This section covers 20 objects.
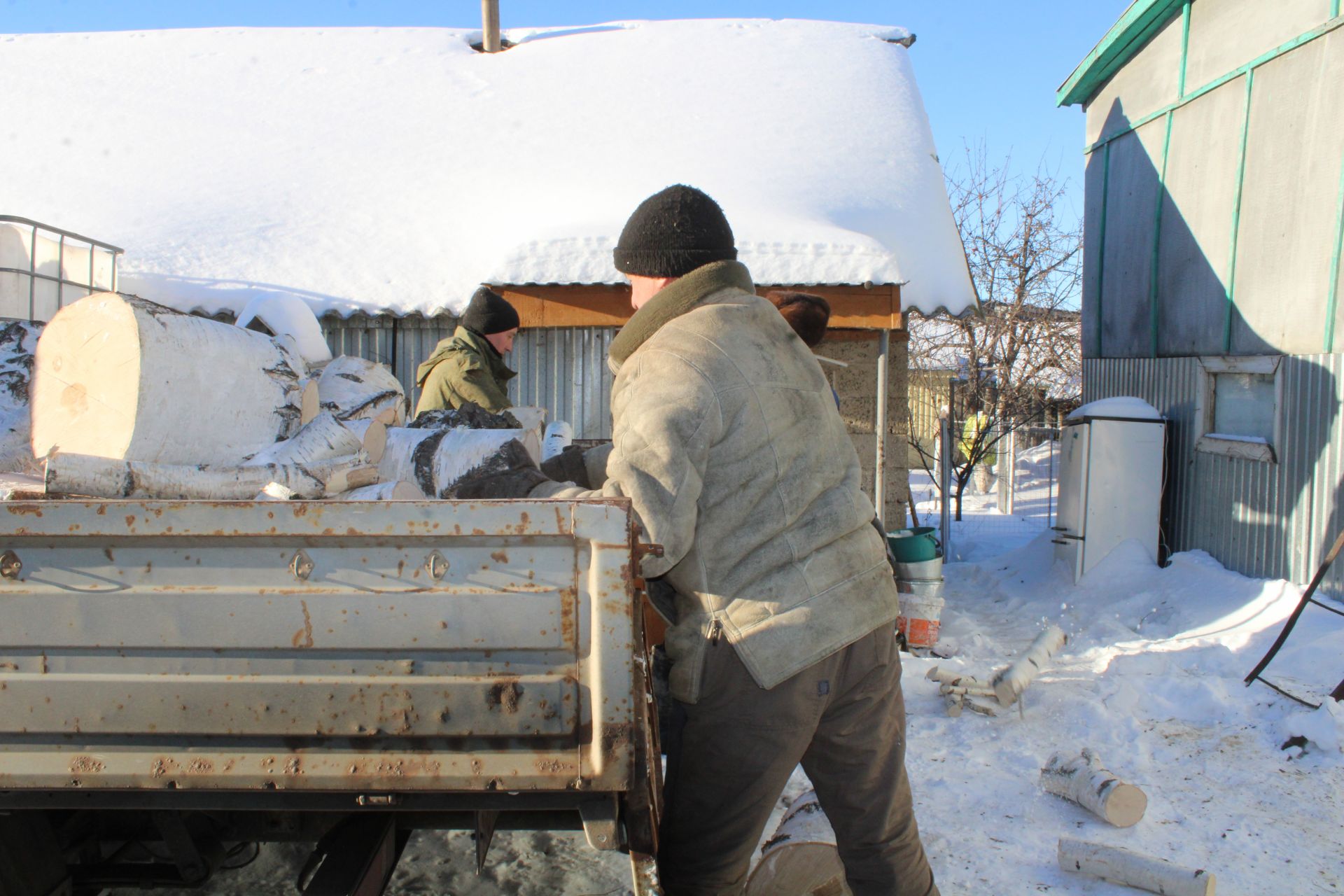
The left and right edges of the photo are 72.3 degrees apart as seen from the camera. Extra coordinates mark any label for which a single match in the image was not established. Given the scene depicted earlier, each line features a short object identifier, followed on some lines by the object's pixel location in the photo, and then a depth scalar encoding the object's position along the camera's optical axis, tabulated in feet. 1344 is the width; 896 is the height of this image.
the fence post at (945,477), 25.91
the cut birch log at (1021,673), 14.28
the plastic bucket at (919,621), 17.78
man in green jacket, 14.53
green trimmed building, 18.93
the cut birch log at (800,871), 7.85
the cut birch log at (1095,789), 10.42
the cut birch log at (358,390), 12.63
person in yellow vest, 38.78
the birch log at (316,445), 9.74
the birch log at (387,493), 8.71
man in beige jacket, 6.29
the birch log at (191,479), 7.97
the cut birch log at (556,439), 13.16
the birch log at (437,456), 10.09
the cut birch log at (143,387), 9.09
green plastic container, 18.01
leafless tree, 40.55
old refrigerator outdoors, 23.08
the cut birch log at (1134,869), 8.71
